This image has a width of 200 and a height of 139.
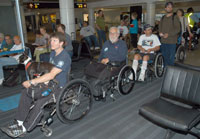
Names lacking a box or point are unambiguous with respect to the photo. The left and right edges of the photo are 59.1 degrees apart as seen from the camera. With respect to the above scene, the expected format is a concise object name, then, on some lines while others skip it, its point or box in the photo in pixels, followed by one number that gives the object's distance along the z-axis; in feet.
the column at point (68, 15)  21.39
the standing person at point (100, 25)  26.84
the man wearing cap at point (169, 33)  12.75
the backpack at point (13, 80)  12.72
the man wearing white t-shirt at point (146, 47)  11.96
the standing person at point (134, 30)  24.04
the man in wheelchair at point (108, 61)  9.02
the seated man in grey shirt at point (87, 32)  22.59
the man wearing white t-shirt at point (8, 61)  12.76
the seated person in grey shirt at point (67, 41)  13.22
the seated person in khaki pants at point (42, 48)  15.22
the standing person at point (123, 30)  24.98
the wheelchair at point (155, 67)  12.27
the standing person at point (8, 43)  14.83
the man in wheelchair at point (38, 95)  6.45
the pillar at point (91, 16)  46.57
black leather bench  5.50
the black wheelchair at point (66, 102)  6.69
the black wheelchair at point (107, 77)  9.03
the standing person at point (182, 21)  15.69
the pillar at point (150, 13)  33.66
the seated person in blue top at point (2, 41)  14.89
